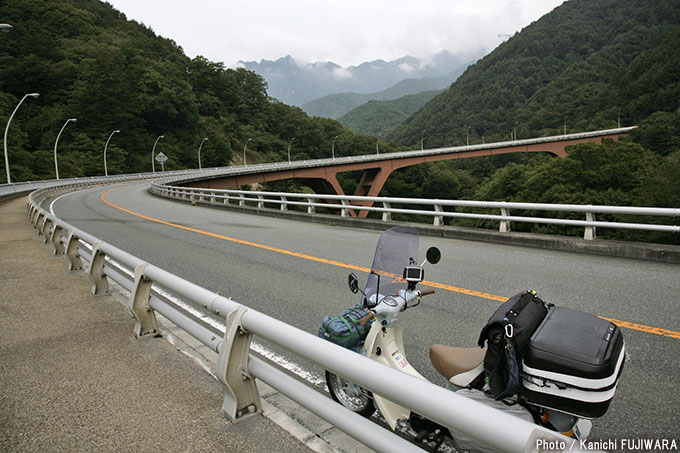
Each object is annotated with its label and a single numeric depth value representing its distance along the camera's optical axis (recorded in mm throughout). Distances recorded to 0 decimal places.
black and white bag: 1812
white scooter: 2354
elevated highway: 49938
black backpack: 1993
